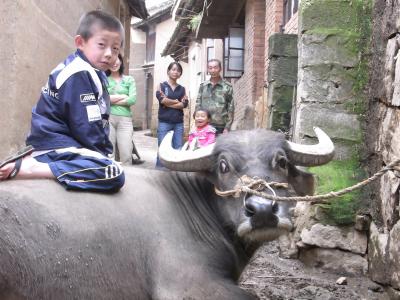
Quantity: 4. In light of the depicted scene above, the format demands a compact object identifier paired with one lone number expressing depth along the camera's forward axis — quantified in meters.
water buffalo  2.49
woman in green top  6.29
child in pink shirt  6.11
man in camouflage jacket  7.04
